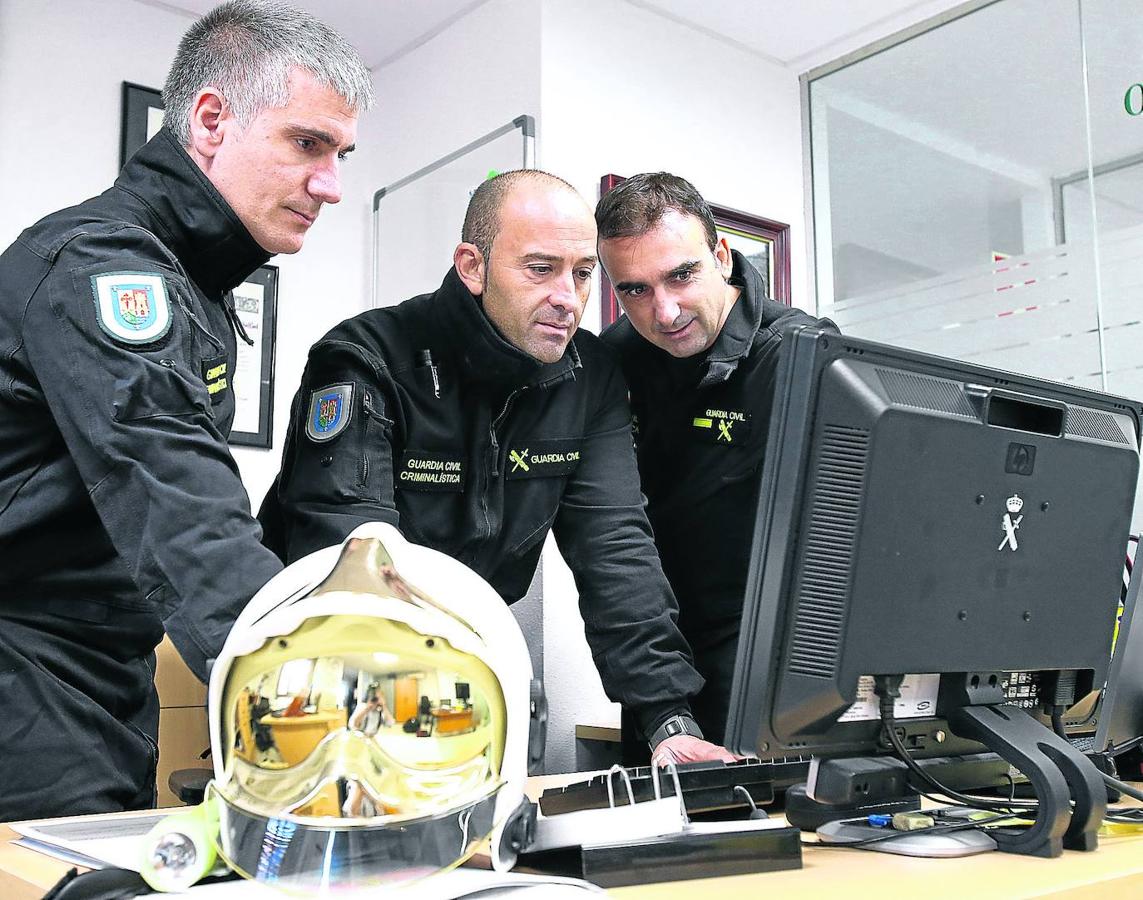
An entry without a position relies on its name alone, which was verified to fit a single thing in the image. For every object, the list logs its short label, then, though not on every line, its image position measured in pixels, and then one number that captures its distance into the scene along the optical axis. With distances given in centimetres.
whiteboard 273
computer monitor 92
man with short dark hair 191
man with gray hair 107
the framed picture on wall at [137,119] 276
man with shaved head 169
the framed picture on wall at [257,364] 286
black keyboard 99
